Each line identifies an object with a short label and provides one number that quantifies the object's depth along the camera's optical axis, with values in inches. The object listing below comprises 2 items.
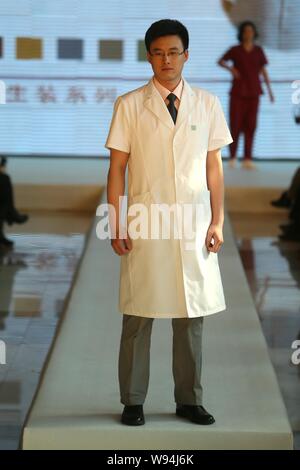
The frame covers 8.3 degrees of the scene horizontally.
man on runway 268.3
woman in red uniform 824.2
